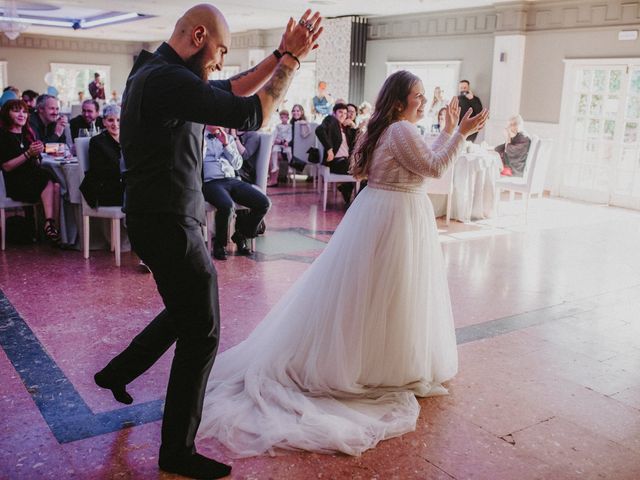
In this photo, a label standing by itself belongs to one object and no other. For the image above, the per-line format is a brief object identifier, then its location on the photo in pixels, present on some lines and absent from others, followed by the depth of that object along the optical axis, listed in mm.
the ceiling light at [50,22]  17078
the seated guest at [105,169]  4754
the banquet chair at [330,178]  7303
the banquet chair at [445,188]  6836
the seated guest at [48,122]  6391
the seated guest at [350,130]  7820
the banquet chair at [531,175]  7066
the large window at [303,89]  15320
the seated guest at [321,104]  11789
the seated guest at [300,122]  8516
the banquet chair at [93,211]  4762
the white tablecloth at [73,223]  5176
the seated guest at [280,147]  9233
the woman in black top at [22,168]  5082
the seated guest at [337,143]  7402
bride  2588
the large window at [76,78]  20797
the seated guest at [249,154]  5457
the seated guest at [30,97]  9515
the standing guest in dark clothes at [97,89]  11912
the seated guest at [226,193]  5082
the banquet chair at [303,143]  8578
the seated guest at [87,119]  6645
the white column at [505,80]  9719
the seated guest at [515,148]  7684
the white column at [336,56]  12695
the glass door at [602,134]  8523
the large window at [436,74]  11062
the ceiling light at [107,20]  15410
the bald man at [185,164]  1771
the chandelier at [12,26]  11648
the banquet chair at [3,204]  5055
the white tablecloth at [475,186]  7039
